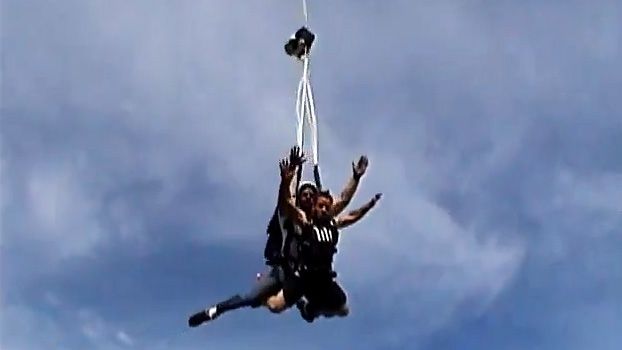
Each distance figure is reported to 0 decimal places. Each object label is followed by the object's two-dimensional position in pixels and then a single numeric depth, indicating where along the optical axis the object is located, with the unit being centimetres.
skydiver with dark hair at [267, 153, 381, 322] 1016
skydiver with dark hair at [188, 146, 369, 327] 1038
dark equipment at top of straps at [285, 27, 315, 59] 1010
